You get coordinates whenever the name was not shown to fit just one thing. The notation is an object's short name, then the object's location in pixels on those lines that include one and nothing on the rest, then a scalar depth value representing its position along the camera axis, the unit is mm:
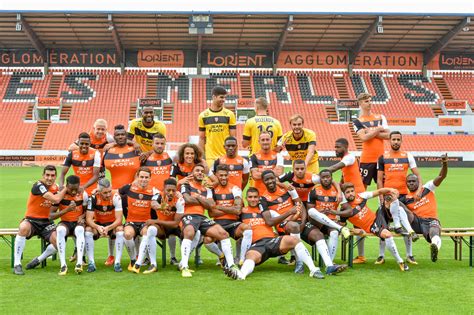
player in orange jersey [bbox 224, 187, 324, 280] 6621
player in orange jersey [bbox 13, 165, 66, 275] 7121
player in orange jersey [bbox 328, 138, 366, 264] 7824
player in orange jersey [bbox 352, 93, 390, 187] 8266
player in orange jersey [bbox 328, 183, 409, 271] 7504
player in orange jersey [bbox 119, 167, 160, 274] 7031
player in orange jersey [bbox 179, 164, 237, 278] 6902
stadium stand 37438
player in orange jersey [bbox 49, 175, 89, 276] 6922
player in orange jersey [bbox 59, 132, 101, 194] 7941
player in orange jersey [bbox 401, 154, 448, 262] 7522
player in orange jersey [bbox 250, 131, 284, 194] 7641
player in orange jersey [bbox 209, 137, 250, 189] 7637
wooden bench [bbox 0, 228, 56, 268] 7248
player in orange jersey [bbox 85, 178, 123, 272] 7164
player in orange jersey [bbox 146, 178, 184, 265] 7141
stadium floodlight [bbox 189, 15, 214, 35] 32625
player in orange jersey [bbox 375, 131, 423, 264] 7980
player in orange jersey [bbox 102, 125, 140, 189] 7930
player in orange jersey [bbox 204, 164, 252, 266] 7152
